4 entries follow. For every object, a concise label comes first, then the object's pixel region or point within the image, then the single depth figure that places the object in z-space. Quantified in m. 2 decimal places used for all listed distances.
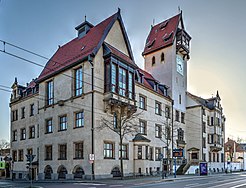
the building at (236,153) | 63.05
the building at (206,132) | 41.34
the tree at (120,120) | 25.17
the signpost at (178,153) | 27.78
